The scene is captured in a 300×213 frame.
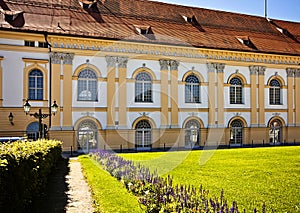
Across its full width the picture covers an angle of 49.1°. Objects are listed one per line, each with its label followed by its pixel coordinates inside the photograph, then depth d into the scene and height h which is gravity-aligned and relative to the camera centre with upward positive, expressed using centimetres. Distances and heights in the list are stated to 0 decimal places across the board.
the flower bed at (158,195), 645 -181
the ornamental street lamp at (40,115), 1670 +32
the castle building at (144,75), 2391 +334
